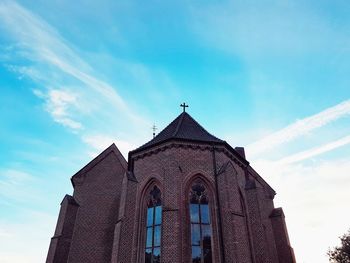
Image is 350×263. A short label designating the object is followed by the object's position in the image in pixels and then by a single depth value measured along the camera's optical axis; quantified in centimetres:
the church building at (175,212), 1306
